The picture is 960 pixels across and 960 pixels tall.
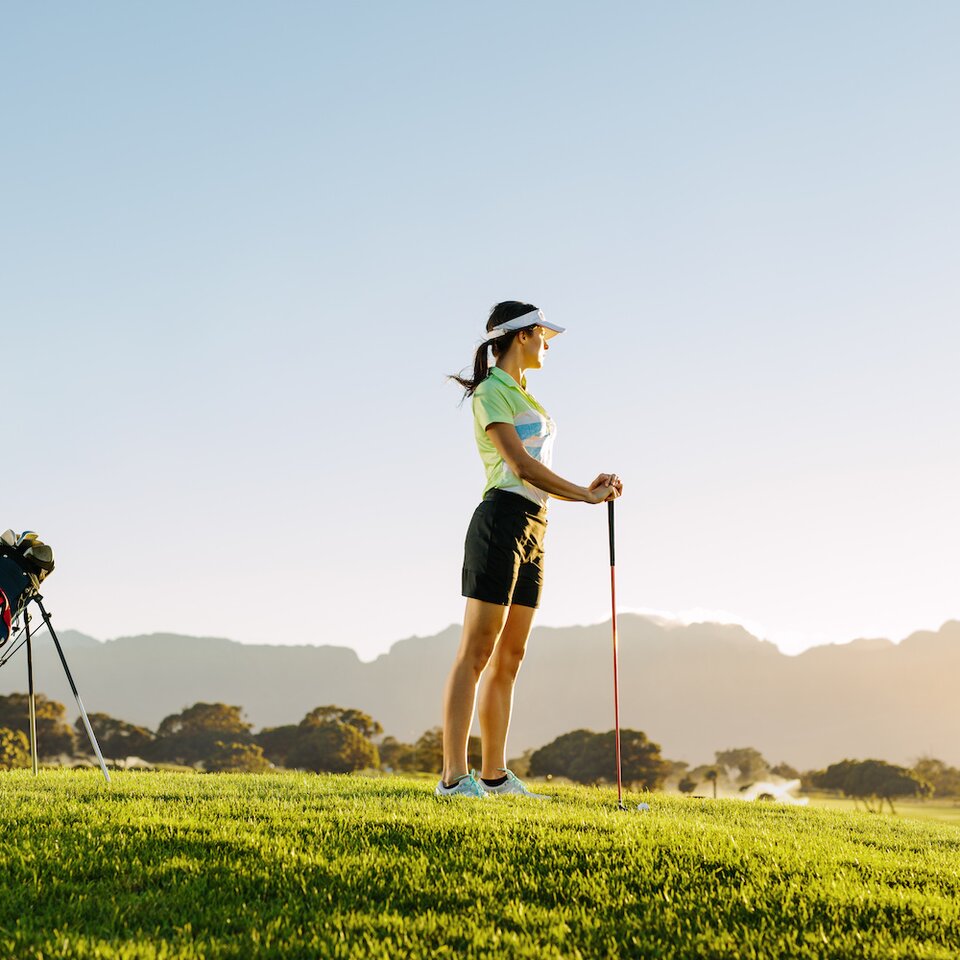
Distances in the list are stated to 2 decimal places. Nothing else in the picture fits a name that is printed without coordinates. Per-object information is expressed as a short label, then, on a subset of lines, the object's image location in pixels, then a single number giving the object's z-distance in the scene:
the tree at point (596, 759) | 67.19
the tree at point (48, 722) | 62.50
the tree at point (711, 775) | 94.19
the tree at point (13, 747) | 49.85
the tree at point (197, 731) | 71.94
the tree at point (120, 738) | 68.62
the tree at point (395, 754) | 68.31
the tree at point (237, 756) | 62.19
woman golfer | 6.41
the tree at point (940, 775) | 101.06
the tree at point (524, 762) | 69.94
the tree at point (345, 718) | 63.88
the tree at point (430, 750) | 48.16
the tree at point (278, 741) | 72.45
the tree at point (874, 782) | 81.81
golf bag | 7.57
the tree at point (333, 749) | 63.44
